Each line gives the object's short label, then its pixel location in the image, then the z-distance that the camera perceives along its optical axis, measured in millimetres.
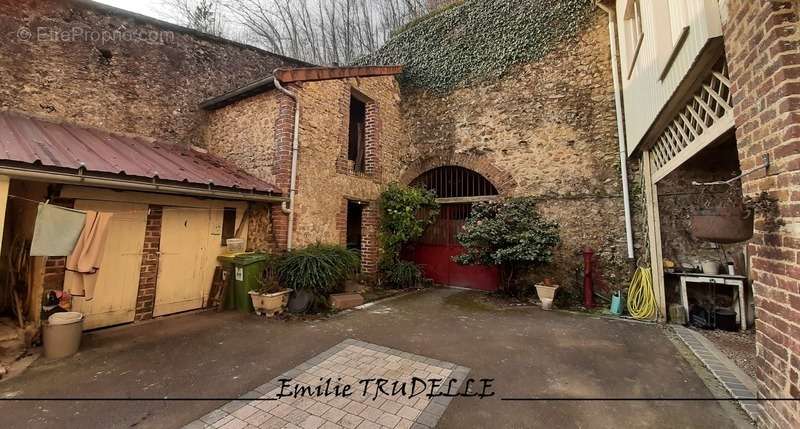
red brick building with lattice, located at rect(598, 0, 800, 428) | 1784
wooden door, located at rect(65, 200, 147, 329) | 4152
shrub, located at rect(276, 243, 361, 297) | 5086
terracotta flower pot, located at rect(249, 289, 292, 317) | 4828
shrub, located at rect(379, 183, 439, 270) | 7477
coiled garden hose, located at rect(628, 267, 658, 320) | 5121
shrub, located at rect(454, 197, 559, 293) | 6004
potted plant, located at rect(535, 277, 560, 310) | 5816
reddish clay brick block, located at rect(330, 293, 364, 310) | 5392
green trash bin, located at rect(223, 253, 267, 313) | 5125
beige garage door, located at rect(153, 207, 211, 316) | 4816
